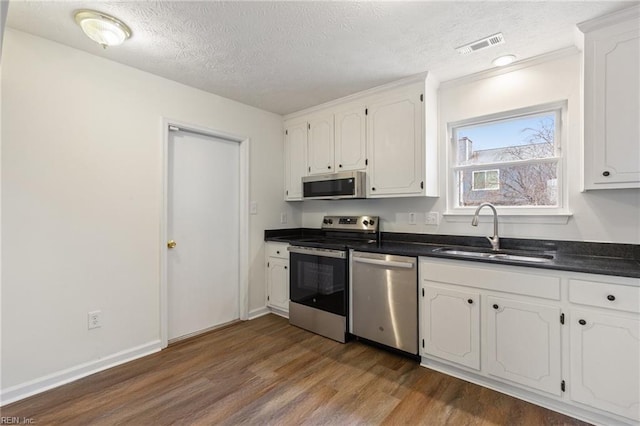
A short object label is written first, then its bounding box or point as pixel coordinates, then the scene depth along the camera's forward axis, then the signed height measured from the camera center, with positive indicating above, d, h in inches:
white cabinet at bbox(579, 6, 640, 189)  71.2 +27.4
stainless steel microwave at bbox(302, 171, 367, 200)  119.0 +11.5
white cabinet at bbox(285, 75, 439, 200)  106.4 +29.5
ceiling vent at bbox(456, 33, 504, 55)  81.4 +47.0
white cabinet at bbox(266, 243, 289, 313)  132.8 -27.8
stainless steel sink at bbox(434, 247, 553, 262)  87.4 -12.4
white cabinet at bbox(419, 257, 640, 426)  64.6 -29.4
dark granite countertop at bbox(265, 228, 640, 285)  70.0 -11.5
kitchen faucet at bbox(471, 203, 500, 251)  96.5 -5.2
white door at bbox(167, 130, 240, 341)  112.5 -7.3
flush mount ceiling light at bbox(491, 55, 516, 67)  91.7 +47.0
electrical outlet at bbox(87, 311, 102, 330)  90.0 -31.4
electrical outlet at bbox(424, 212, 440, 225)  114.1 -1.6
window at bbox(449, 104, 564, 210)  94.8 +18.2
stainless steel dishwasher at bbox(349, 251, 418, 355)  94.7 -28.2
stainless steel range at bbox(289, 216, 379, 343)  110.5 -23.9
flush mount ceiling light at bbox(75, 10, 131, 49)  72.0 +45.5
